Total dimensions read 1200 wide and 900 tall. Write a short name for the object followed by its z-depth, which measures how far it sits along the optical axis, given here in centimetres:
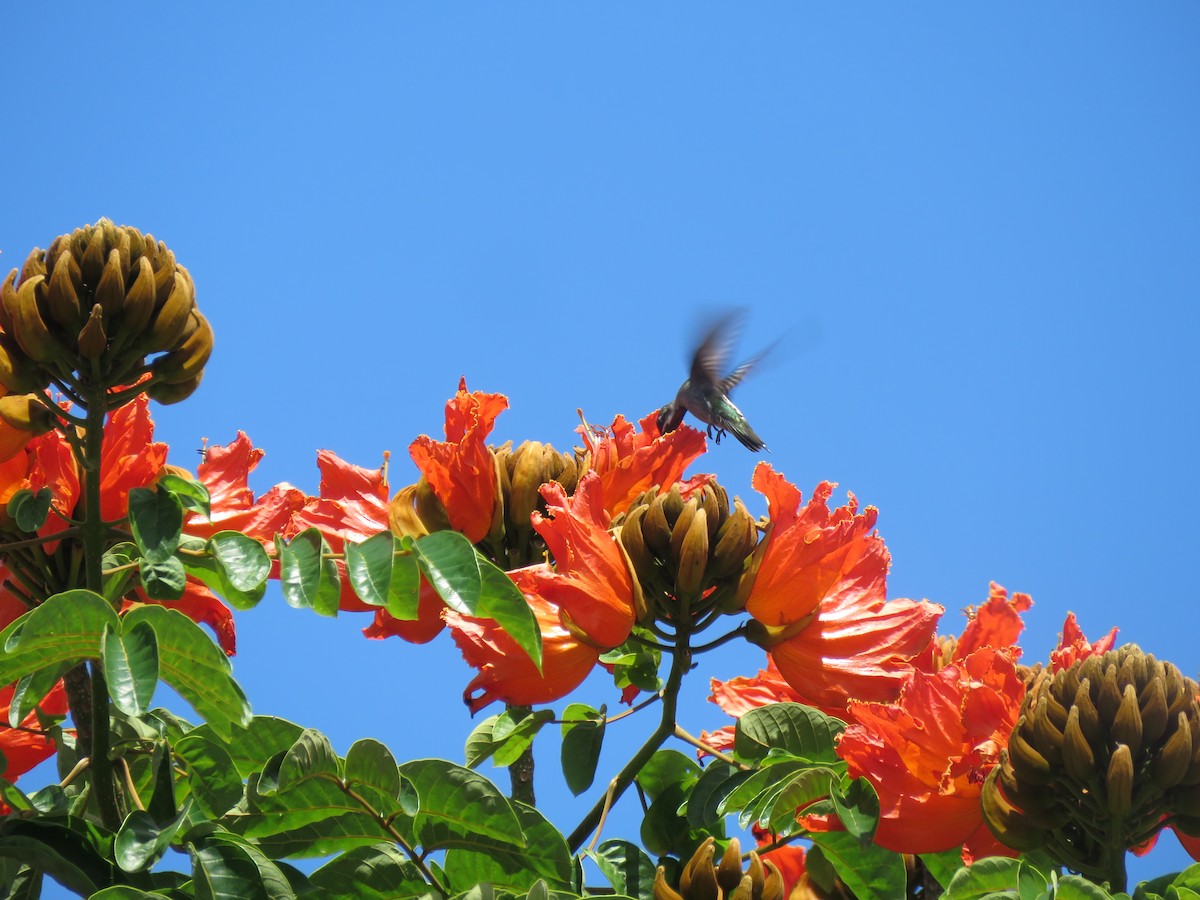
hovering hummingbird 864
